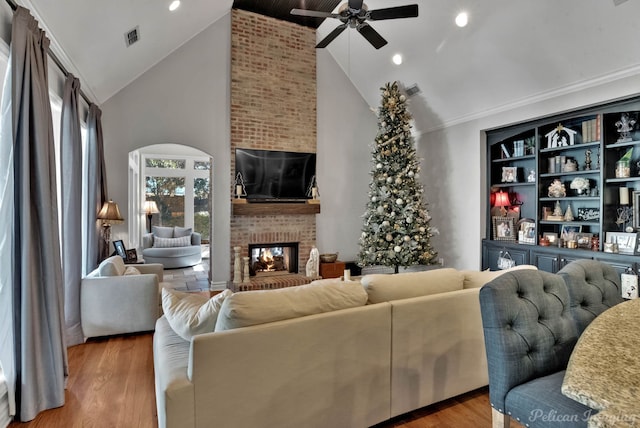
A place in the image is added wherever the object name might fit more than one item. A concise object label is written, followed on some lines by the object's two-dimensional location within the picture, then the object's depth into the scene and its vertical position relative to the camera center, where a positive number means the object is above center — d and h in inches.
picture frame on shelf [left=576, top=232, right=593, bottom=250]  177.5 -16.7
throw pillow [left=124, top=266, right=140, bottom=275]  157.8 -26.4
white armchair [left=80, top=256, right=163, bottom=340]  140.6 -36.2
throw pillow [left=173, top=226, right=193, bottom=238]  331.0 -18.6
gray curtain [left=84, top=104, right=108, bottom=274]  163.5 +13.2
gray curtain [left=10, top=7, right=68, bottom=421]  88.1 -7.1
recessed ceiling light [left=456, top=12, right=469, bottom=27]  174.0 +95.1
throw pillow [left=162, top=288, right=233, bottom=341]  75.9 -23.1
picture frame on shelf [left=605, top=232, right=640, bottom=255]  155.9 -15.8
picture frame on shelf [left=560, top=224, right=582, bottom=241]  184.9 -13.0
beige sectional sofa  66.0 -30.9
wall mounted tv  231.6 +26.2
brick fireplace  230.5 +76.7
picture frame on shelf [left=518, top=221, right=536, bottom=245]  200.4 -15.0
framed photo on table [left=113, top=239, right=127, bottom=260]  197.8 -20.2
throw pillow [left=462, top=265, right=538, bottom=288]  102.2 -20.8
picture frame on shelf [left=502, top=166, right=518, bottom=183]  215.8 +20.8
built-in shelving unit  163.5 +13.0
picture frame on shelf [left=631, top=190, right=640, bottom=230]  158.2 -1.4
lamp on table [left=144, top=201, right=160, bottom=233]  339.6 +4.8
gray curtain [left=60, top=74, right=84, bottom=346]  132.1 +1.2
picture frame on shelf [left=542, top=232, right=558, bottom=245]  192.1 -17.0
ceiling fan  133.6 +78.4
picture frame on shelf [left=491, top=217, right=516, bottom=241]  215.8 -13.2
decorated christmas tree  225.0 +4.8
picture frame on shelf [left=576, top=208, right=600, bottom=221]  178.2 -3.9
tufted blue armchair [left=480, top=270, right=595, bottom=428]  53.2 -21.8
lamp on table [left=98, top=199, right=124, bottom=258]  174.6 -0.3
